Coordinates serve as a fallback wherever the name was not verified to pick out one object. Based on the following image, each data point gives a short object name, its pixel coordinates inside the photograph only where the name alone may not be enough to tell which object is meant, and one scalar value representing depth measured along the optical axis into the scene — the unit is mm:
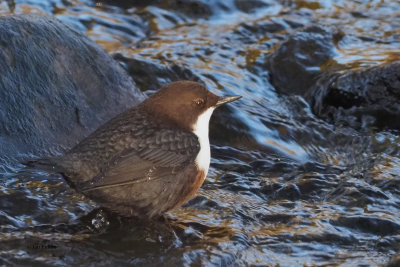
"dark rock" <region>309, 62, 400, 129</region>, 13164
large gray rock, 10109
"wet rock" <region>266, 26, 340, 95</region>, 14477
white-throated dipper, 8383
